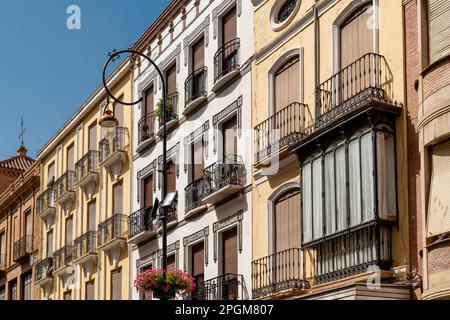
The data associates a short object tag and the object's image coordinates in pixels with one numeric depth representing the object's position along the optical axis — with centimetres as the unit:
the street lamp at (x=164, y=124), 2250
